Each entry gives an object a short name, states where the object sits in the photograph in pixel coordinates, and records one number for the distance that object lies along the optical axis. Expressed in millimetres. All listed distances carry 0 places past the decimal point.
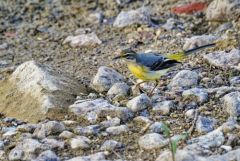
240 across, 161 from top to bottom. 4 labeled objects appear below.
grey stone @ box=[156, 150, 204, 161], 10695
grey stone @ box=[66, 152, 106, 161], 11195
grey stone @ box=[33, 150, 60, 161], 11266
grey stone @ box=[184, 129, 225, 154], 11238
